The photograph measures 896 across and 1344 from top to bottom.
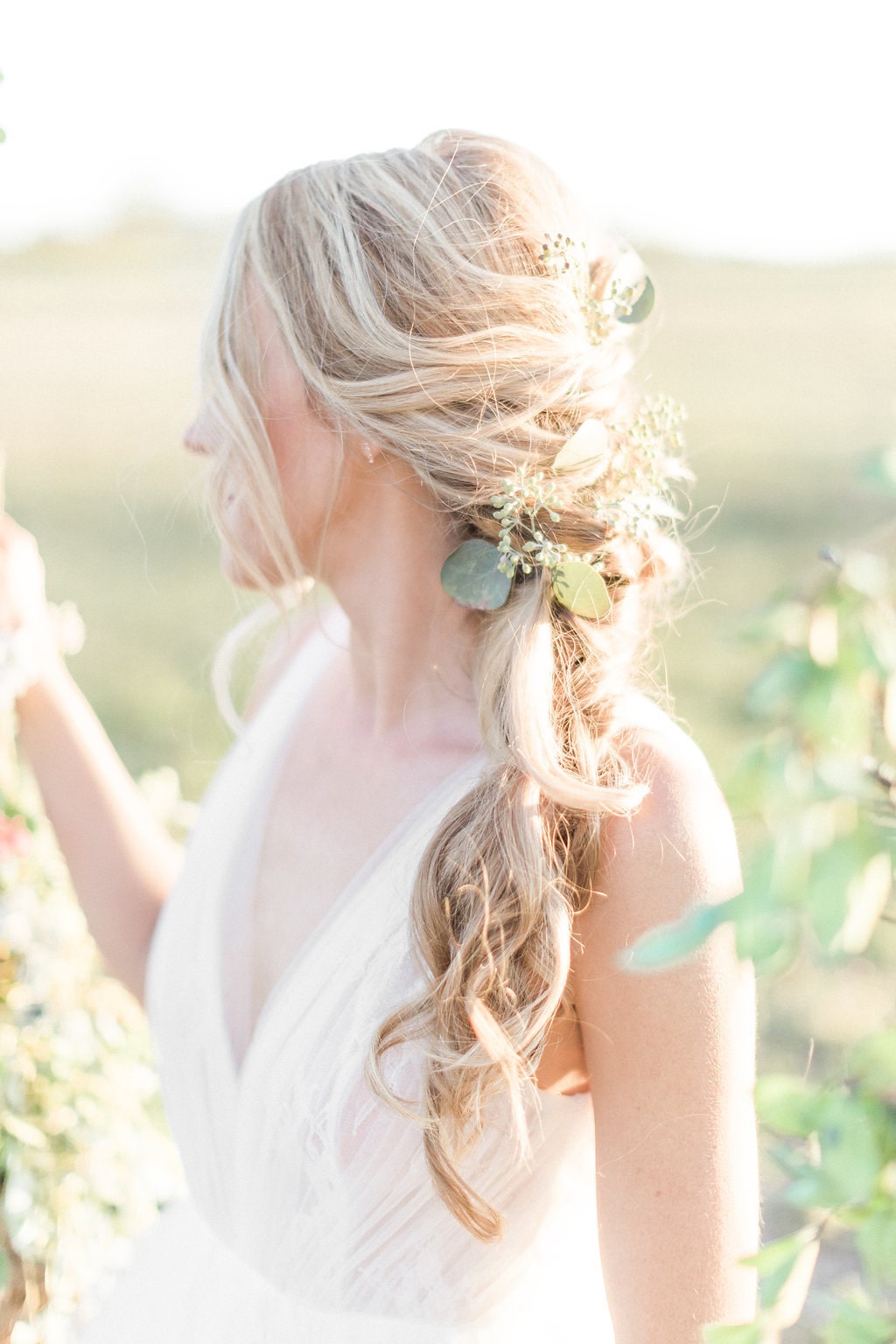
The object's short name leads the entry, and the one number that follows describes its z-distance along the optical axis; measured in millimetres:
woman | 1194
